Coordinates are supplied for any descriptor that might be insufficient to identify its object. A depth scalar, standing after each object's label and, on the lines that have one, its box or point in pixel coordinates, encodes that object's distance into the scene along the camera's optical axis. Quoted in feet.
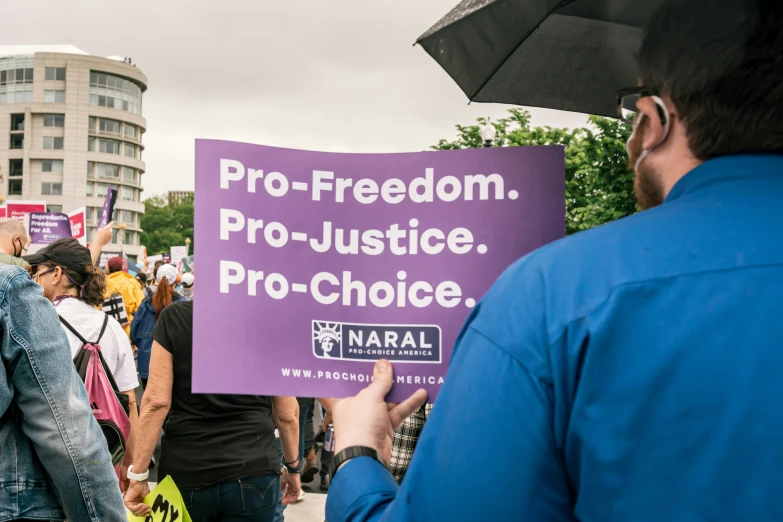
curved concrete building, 293.64
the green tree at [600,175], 81.41
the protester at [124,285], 34.12
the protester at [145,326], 28.02
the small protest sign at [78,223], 42.16
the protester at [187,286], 26.58
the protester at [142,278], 50.42
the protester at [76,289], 13.11
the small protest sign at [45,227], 38.52
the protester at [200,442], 11.94
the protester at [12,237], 14.85
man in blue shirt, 2.99
